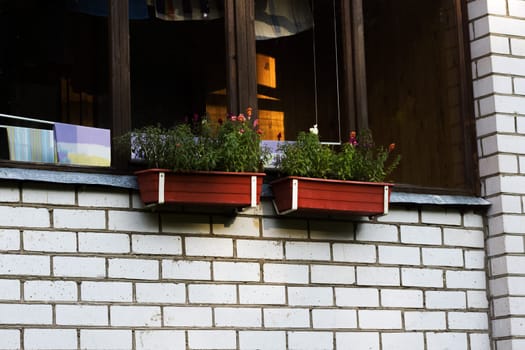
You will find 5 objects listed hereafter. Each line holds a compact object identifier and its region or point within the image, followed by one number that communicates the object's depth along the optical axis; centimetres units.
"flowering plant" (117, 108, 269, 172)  1045
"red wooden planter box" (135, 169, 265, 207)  1040
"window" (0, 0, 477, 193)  1149
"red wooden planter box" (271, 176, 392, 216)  1091
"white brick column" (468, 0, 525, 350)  1216
